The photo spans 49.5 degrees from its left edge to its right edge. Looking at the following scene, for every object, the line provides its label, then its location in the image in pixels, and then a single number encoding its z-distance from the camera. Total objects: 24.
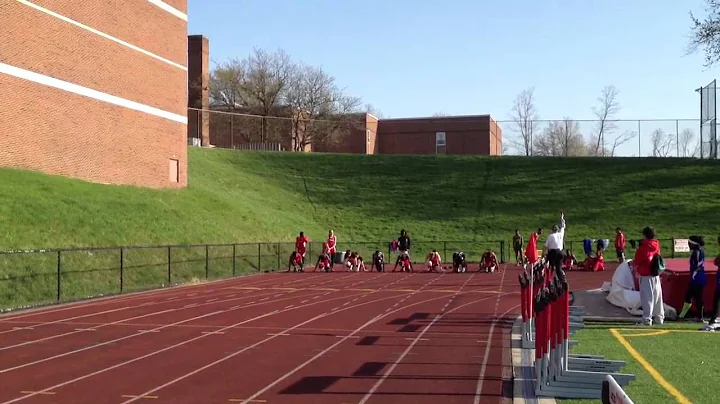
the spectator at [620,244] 34.31
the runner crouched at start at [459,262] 32.66
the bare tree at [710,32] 54.03
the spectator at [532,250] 26.22
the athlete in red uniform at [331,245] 34.36
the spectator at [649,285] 14.20
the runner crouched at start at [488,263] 32.78
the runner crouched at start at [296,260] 33.31
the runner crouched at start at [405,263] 34.09
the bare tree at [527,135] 78.00
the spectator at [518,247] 37.31
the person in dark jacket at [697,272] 15.07
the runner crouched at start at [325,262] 33.84
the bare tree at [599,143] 73.94
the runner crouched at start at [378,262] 34.47
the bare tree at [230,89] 83.44
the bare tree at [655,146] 70.61
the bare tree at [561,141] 77.75
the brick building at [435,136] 75.94
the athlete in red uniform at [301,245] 33.53
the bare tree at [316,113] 74.31
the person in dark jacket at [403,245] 33.84
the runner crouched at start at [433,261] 33.83
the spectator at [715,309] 13.51
